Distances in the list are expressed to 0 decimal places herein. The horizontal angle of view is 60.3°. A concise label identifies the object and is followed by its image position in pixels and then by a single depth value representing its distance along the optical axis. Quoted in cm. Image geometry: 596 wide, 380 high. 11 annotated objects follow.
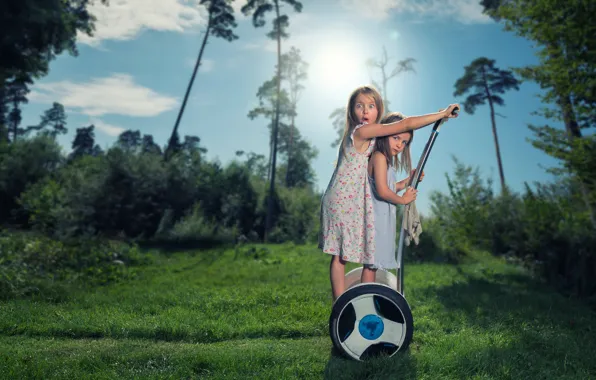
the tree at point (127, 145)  1979
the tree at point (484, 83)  2933
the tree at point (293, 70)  3531
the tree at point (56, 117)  5647
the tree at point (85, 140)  5578
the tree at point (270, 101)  3341
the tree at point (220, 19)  2758
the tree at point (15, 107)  4334
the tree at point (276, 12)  2758
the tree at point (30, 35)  1268
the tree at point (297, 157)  4194
